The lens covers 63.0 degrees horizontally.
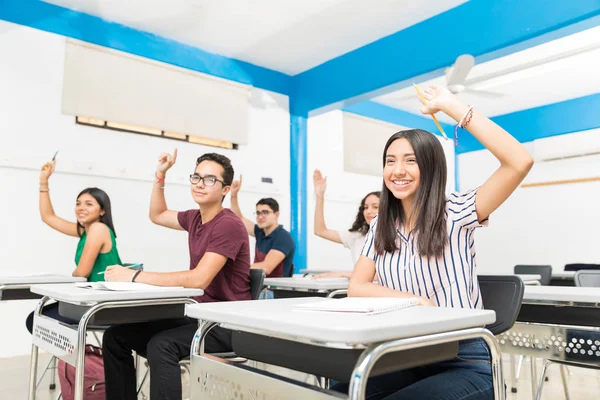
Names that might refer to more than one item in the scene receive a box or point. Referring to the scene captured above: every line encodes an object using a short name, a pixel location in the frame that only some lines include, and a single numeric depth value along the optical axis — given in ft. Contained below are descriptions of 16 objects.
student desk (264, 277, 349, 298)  7.71
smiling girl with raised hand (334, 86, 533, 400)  4.02
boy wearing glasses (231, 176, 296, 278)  11.79
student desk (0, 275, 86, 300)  7.98
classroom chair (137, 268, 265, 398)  6.72
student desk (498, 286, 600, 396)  5.29
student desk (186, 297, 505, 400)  2.68
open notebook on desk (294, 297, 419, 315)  3.15
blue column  18.28
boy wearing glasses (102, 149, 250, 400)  5.37
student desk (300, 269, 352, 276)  13.21
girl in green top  8.46
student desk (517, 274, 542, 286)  9.48
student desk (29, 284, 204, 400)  5.02
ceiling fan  12.67
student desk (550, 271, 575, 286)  12.73
